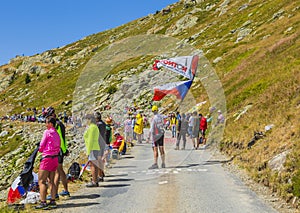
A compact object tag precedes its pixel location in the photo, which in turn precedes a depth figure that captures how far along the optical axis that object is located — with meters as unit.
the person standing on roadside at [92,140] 10.45
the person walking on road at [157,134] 13.69
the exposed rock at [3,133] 59.18
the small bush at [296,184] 8.77
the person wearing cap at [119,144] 18.55
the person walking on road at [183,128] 19.97
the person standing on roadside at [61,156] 9.08
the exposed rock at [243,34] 62.06
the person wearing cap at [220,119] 22.69
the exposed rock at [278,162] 10.73
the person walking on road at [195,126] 19.91
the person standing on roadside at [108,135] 13.76
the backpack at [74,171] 12.14
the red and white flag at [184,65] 16.94
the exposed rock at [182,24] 104.69
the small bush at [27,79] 128.79
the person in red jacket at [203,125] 20.94
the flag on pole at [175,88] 17.34
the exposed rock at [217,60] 53.81
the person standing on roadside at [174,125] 26.83
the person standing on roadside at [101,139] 11.34
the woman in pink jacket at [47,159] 8.20
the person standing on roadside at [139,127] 23.38
